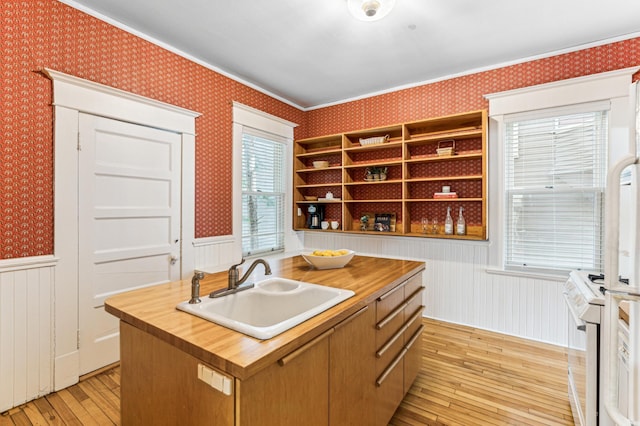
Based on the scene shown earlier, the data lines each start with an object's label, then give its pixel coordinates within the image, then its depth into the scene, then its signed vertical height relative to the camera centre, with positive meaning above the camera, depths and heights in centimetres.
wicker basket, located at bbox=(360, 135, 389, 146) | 382 +89
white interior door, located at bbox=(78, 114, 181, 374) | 241 -6
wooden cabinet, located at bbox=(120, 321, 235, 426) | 100 -63
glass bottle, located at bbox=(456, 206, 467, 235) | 339 -15
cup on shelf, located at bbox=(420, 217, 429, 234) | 366 -16
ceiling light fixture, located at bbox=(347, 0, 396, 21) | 209 +138
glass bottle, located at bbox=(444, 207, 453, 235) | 346 -15
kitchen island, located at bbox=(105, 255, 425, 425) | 96 -57
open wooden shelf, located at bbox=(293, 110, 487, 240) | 339 +48
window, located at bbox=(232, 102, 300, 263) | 363 +36
